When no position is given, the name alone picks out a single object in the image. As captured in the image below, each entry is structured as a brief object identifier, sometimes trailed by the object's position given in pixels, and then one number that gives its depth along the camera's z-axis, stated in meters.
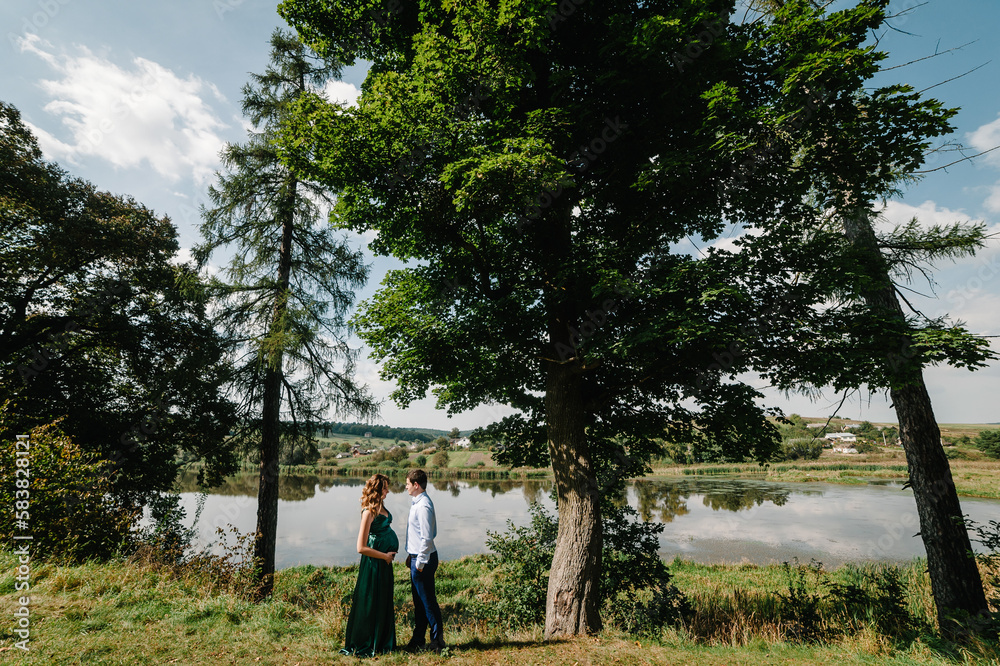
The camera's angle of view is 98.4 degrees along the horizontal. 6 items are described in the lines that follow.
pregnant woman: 4.77
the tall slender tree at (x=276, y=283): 11.16
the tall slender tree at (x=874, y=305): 4.98
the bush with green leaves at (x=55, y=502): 6.14
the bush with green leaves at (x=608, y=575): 7.50
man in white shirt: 4.93
